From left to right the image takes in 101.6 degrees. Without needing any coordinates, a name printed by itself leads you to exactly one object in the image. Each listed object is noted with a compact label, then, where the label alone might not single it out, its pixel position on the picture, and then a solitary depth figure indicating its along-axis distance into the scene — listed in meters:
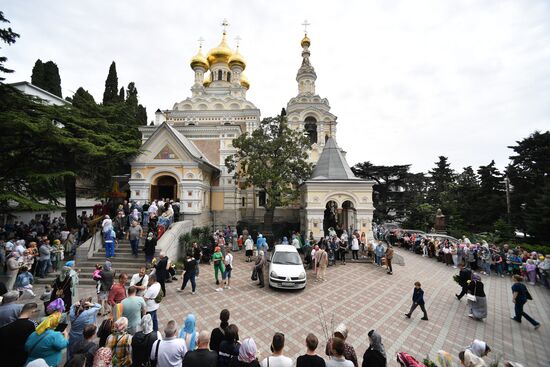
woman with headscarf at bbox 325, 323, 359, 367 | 3.59
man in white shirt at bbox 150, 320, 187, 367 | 3.38
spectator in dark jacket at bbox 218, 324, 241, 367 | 3.52
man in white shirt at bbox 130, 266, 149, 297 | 5.71
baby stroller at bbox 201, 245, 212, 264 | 12.23
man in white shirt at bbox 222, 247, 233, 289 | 8.83
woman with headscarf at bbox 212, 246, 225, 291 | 8.74
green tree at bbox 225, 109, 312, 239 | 16.86
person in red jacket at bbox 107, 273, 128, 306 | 5.31
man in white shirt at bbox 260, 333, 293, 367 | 3.19
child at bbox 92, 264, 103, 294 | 6.13
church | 14.86
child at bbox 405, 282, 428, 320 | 6.75
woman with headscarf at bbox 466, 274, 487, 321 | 6.89
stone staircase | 8.73
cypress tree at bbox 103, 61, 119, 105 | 29.80
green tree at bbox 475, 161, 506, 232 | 23.05
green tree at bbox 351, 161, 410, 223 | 36.78
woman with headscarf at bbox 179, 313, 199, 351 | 3.87
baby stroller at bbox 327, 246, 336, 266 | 12.54
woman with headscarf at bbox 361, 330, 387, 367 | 3.47
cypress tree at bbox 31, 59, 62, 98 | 27.28
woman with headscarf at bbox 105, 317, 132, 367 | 3.43
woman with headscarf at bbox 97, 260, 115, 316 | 6.18
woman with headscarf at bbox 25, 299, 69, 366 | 3.31
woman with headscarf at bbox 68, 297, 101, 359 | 4.06
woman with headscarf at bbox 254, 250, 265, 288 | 9.03
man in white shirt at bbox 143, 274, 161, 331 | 5.23
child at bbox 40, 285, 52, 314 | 5.59
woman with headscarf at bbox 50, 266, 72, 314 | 5.53
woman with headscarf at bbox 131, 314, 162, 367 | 3.54
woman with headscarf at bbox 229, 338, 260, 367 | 3.35
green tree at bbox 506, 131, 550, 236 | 20.53
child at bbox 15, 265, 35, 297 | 7.06
